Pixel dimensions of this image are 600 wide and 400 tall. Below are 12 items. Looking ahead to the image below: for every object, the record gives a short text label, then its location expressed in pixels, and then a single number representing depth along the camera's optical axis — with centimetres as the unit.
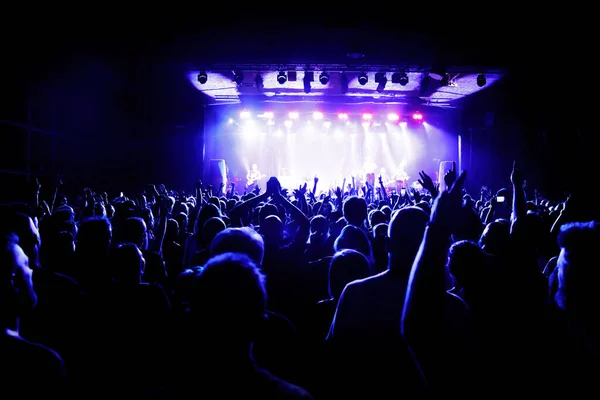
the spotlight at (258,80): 1133
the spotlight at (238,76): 1068
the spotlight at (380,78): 1086
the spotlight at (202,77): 1048
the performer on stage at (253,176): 1921
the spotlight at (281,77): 1075
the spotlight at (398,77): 1075
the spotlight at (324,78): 1056
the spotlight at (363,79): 1061
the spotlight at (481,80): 1014
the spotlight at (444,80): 1036
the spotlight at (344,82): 1122
